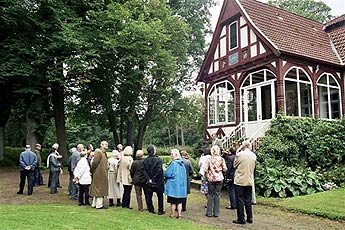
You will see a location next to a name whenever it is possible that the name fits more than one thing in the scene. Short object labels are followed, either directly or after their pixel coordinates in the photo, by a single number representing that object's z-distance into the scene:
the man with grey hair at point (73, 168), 11.18
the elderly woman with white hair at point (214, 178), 8.75
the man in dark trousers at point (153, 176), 8.98
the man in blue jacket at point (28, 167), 11.76
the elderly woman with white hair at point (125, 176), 9.58
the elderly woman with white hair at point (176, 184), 8.46
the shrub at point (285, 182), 11.50
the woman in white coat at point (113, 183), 10.10
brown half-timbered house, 16.42
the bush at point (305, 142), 14.30
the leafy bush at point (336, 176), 12.71
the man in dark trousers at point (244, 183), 8.12
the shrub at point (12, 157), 22.17
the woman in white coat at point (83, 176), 9.70
